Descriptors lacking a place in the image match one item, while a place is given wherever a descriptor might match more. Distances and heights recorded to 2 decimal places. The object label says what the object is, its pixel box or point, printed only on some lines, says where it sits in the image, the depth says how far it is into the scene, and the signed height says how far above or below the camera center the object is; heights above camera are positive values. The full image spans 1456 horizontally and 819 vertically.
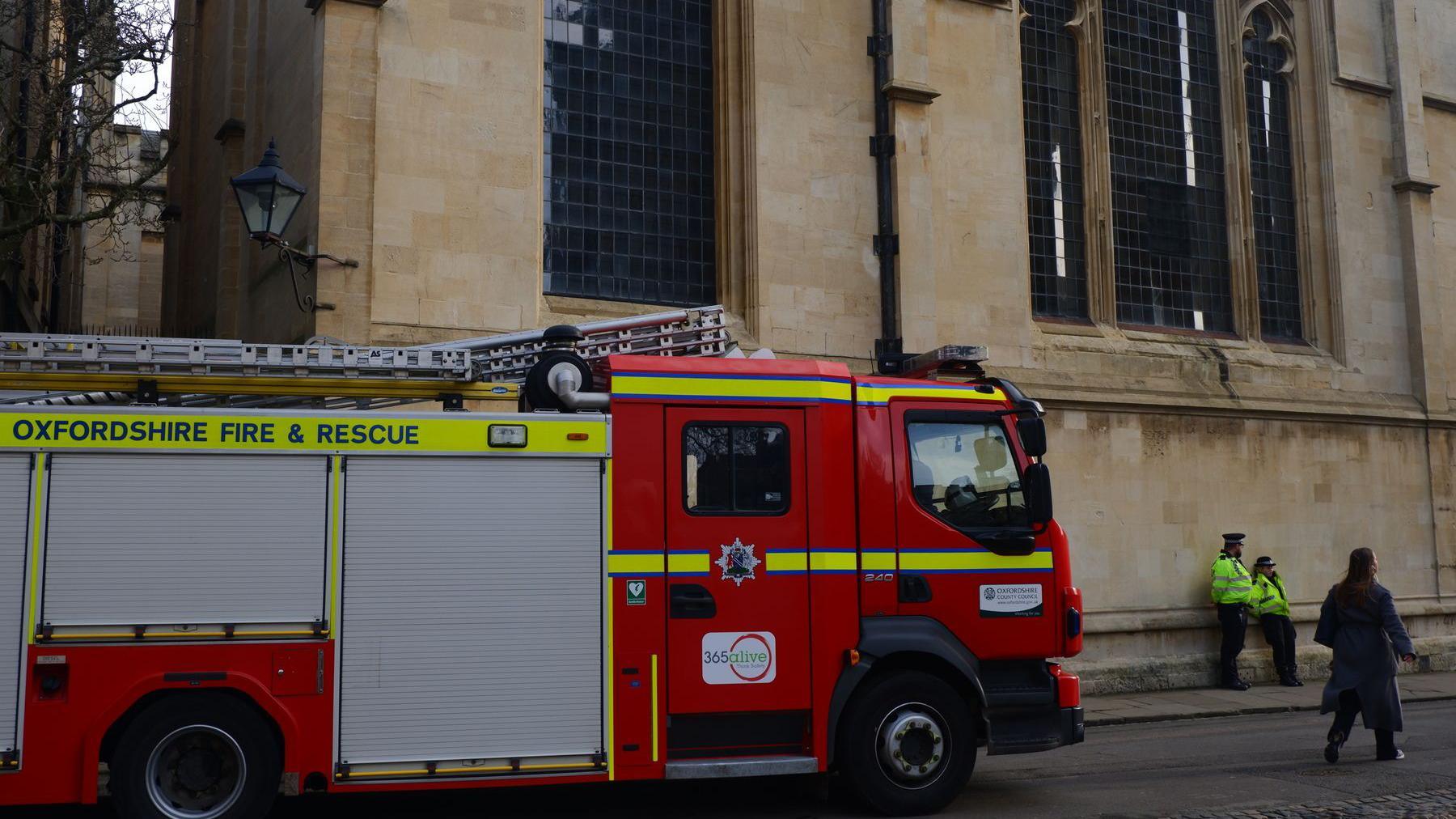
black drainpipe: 15.50 +4.50
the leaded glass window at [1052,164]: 17.80 +5.44
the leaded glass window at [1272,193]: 19.67 +5.51
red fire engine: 7.10 -0.10
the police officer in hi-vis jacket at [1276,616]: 16.47 -0.89
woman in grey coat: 9.94 -0.83
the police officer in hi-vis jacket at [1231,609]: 16.16 -0.77
